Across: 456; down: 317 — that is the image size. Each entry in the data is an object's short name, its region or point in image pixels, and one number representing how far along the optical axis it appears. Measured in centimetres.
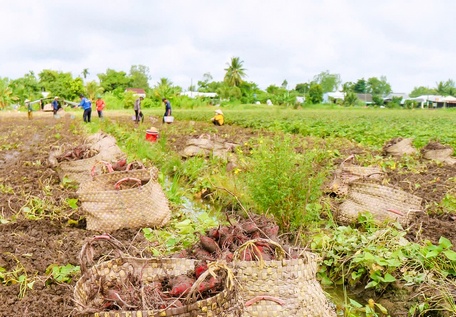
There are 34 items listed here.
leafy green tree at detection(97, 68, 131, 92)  6347
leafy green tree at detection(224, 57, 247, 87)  7212
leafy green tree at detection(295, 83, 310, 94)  7932
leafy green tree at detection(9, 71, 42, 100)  4472
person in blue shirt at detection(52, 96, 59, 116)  2631
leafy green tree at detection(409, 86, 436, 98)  11024
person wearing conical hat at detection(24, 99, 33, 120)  2650
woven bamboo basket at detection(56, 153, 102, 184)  738
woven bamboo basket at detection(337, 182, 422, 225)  564
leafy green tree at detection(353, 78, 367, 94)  9762
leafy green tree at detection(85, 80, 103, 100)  4825
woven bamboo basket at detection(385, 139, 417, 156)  1070
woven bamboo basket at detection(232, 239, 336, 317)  306
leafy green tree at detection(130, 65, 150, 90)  8044
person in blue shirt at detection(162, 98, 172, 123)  1934
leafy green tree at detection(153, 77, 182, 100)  4667
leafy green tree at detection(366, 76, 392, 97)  10106
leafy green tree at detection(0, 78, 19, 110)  4047
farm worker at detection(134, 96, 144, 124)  2063
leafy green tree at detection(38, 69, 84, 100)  5055
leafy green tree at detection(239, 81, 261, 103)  5919
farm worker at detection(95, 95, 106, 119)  2295
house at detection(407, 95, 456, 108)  7138
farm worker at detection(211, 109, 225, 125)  2019
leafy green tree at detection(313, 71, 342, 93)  10794
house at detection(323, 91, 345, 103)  7945
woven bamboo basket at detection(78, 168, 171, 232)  533
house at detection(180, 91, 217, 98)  6580
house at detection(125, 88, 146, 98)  6872
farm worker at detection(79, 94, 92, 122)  2109
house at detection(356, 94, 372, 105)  8830
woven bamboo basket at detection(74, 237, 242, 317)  249
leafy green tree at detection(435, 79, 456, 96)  8519
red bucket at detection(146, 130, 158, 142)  1312
